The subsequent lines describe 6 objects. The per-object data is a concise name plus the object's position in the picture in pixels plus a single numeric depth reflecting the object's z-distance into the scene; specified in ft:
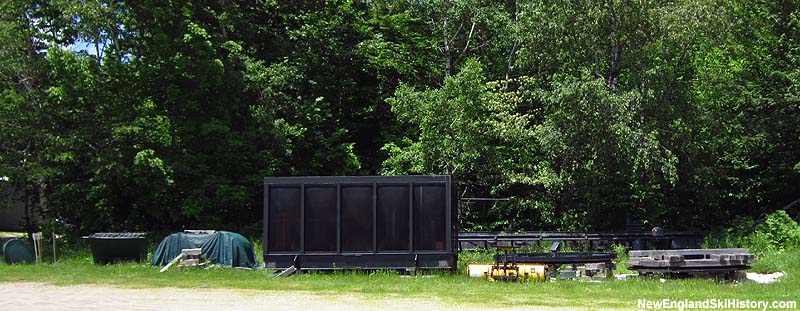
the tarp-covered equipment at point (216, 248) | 68.23
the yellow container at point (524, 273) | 55.36
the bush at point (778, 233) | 79.05
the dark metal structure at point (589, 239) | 80.23
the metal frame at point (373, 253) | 61.36
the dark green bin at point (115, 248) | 72.08
